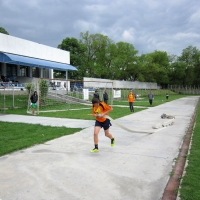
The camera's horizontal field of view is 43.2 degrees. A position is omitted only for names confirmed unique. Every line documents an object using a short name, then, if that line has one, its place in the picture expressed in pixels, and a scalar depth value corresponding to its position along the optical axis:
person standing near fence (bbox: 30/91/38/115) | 15.35
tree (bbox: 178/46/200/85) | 84.79
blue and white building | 25.67
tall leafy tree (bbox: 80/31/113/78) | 55.50
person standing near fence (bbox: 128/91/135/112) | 17.27
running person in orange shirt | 6.16
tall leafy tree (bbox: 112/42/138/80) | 56.47
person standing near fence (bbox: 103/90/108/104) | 20.00
